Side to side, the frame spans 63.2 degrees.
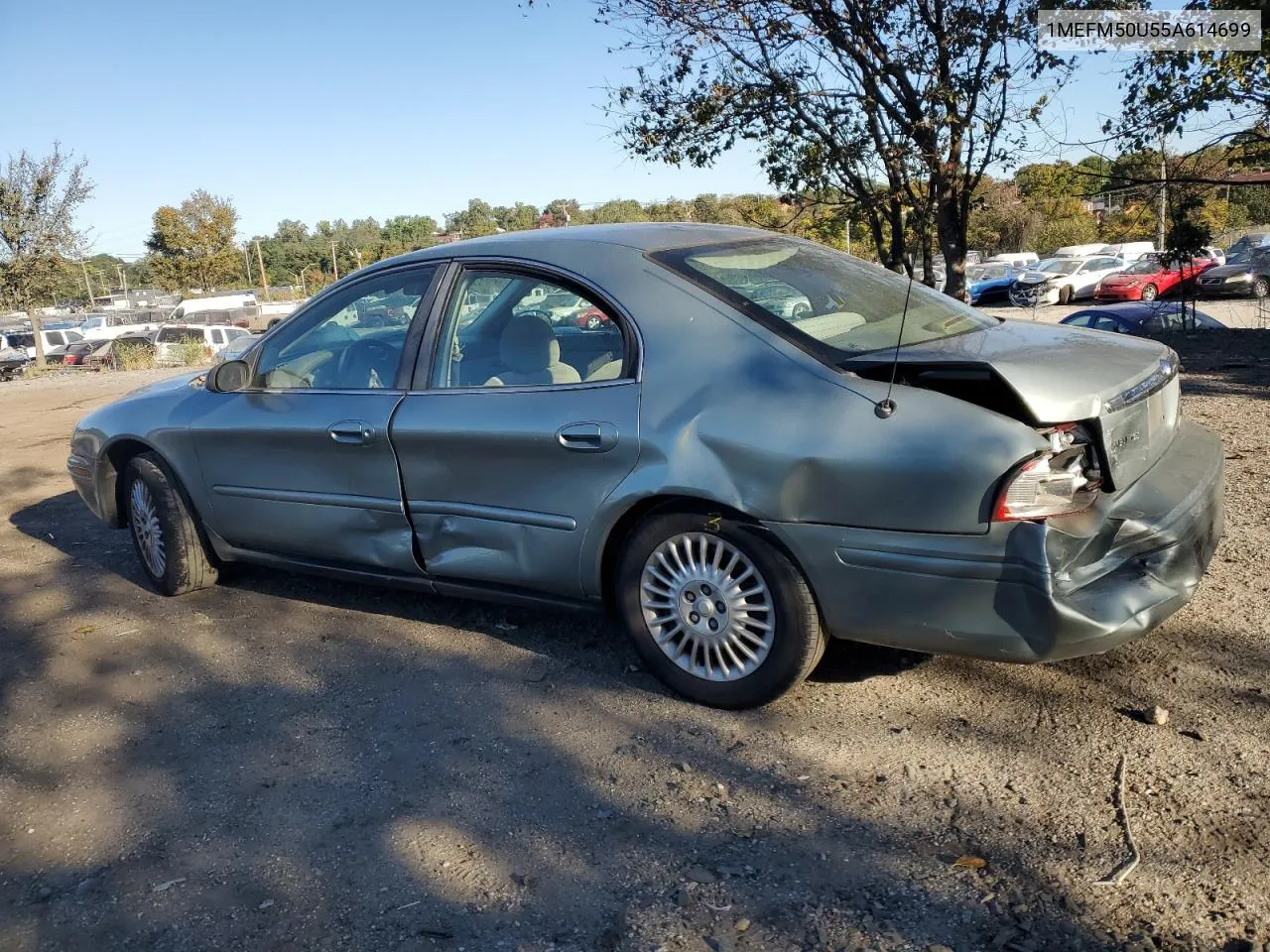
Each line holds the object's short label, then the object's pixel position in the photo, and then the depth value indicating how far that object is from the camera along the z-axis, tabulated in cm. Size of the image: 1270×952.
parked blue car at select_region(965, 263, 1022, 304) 3412
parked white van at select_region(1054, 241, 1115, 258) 3791
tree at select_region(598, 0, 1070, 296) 910
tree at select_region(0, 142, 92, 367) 2666
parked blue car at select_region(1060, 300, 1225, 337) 1362
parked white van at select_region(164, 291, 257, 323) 3747
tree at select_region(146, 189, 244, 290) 4831
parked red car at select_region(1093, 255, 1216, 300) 3153
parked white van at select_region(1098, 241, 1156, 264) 3700
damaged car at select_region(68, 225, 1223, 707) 285
